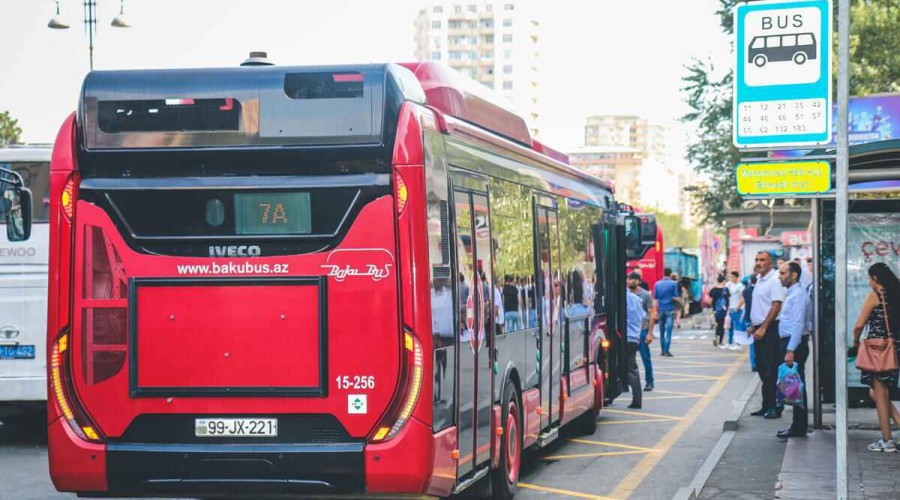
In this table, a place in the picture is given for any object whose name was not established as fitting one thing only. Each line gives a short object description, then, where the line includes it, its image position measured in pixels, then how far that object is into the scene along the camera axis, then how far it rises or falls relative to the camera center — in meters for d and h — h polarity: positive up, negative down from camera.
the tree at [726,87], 35.06 +4.59
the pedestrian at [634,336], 17.45 -1.12
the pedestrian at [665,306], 28.16 -1.17
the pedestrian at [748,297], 23.05 -0.84
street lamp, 23.89 +4.18
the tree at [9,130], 53.72 +5.09
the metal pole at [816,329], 13.65 -0.82
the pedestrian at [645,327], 19.22 -1.16
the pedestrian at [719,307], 31.90 -1.40
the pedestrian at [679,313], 44.61 -2.19
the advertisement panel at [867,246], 14.66 +0.03
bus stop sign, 8.02 +1.06
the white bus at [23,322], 14.20 -0.73
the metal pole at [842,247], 7.68 +0.01
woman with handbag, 12.14 -0.79
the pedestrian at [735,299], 28.81 -1.08
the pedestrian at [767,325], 14.59 -0.83
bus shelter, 14.23 -0.08
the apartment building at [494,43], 175.25 +27.40
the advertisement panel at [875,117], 25.97 +2.61
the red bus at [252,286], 7.87 -0.20
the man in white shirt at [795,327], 13.67 -0.80
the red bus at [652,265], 47.09 -0.52
